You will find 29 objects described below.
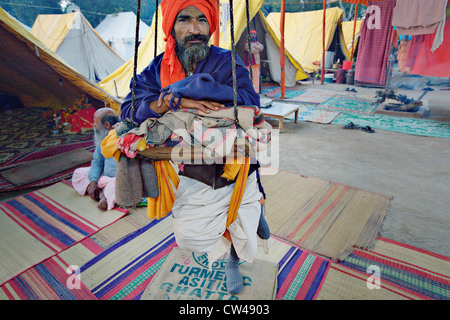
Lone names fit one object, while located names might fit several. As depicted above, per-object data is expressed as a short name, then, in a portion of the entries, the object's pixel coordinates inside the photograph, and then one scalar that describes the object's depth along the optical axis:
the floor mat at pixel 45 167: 3.42
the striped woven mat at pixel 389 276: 1.79
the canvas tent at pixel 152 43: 7.10
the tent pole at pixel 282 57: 7.61
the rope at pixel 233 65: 1.14
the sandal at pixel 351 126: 5.45
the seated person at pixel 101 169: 2.85
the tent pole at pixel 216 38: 6.16
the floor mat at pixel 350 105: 6.90
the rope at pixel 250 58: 1.42
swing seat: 1.20
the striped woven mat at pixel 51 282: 1.81
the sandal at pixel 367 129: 5.22
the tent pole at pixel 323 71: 10.78
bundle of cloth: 1.20
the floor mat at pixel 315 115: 6.13
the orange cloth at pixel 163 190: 1.39
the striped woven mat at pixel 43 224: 2.18
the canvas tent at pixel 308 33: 11.97
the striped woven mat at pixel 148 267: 1.82
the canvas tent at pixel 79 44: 9.73
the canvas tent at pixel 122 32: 13.98
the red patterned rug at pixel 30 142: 3.77
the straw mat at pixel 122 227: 2.36
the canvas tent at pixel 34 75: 3.99
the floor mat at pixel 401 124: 5.16
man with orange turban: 1.33
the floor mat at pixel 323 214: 2.28
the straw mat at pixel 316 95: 8.13
